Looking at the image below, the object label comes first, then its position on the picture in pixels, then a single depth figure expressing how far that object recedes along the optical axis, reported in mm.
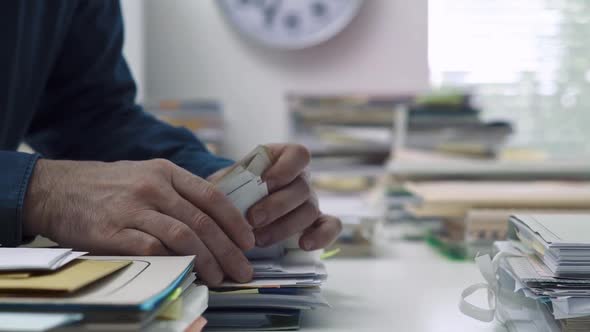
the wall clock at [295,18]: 2320
